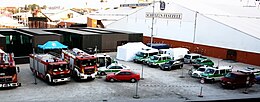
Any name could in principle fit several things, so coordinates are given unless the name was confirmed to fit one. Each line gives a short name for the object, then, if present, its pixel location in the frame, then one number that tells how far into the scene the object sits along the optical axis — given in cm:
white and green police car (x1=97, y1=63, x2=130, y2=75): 2333
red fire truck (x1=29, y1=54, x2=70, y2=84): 1927
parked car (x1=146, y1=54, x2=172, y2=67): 2720
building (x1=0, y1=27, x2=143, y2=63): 2922
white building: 3172
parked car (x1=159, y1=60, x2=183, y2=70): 2597
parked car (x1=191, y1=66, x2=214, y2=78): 2266
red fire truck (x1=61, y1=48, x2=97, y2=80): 2059
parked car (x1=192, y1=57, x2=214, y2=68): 2725
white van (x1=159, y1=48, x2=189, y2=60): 3051
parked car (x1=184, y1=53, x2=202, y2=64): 2954
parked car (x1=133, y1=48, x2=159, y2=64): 2899
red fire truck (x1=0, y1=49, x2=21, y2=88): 1788
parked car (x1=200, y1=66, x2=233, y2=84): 2161
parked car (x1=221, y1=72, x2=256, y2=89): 1992
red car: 2109
